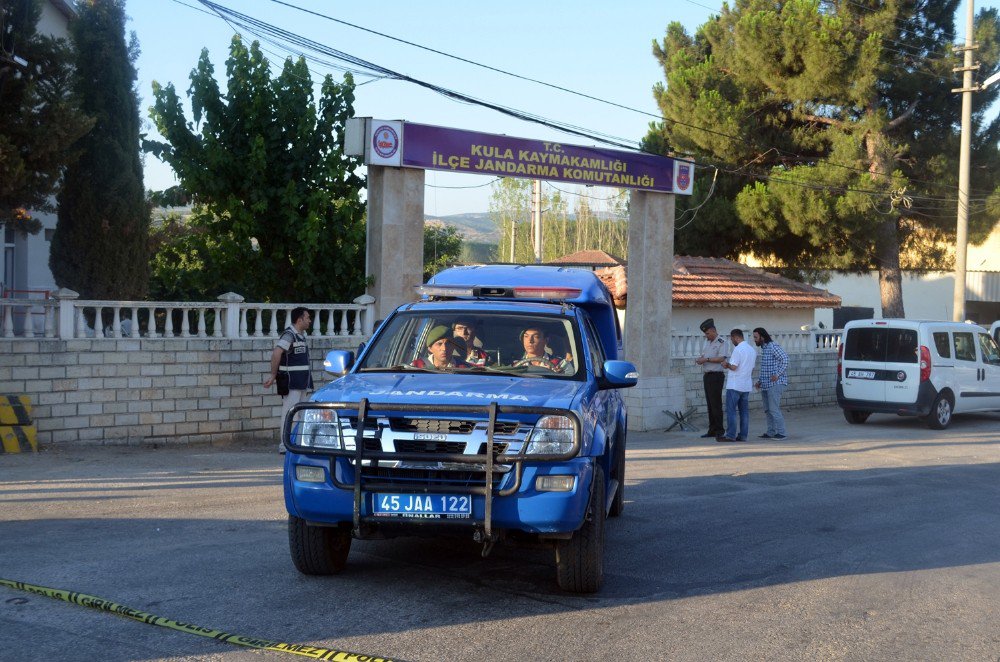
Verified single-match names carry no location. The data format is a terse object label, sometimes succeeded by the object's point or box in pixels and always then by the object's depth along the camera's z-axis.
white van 18.12
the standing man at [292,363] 12.58
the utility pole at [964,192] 25.27
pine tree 28.72
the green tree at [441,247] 39.53
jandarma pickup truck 6.00
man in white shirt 15.83
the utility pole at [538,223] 36.97
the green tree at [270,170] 16.09
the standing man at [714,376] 16.56
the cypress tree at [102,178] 18.92
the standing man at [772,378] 16.59
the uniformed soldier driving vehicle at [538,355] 7.28
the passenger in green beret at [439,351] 7.27
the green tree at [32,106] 14.87
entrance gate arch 15.57
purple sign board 15.82
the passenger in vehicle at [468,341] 7.35
